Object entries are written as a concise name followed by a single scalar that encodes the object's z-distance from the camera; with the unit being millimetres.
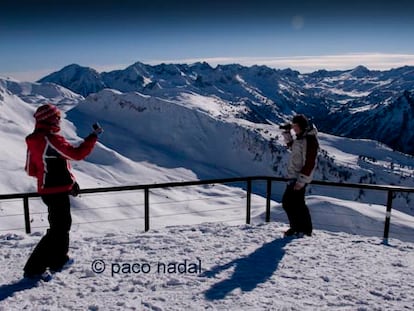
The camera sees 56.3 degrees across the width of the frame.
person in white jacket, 7004
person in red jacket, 5074
